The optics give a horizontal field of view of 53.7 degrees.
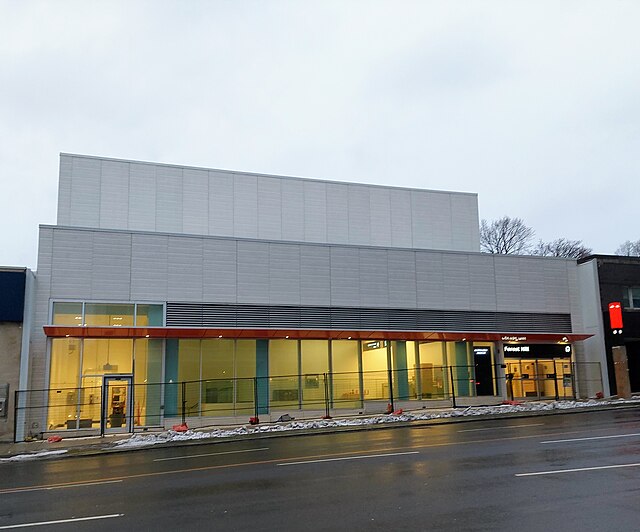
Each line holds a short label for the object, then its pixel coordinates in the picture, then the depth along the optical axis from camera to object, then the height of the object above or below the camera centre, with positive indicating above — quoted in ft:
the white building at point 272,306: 85.51 +11.01
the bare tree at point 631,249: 307.68 +59.82
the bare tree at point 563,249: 239.05 +47.07
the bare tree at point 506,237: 238.07 +51.21
